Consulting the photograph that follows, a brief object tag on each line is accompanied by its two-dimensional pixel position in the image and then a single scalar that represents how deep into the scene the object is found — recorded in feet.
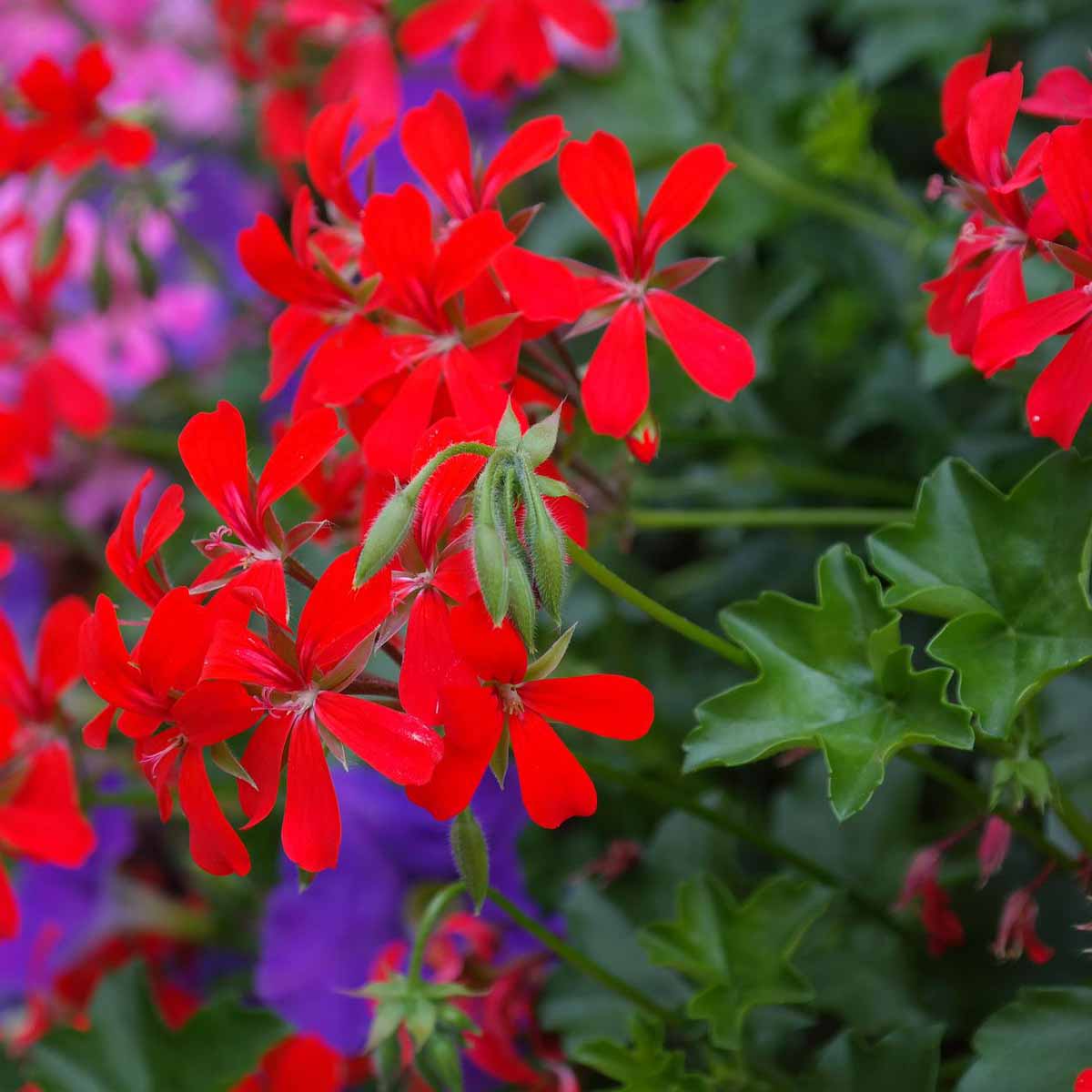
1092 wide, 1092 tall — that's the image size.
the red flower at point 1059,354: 1.72
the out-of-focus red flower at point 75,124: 2.12
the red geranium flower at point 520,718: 1.68
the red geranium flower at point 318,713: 1.68
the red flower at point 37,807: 1.88
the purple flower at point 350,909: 2.09
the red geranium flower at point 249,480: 1.74
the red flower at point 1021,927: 1.83
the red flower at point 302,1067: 1.95
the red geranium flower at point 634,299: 1.76
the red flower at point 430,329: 1.75
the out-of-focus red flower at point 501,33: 2.22
